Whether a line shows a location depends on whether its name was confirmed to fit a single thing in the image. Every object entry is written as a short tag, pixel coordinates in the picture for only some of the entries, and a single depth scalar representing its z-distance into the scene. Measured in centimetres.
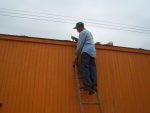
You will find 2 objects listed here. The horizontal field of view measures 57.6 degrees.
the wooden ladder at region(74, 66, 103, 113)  315
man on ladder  334
